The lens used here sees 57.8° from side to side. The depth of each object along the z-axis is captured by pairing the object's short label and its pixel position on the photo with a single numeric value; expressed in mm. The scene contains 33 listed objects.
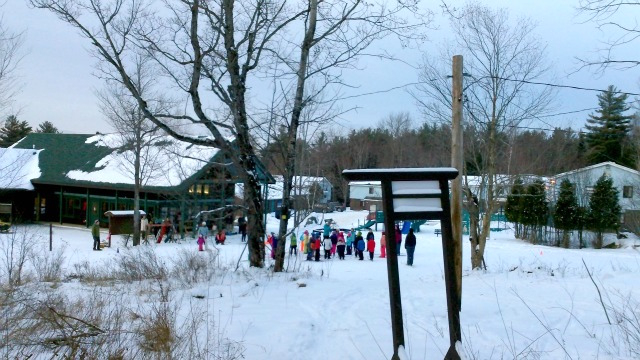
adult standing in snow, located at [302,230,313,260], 23097
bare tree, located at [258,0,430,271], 12211
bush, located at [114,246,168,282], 10875
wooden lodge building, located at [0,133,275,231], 34219
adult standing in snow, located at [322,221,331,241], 25380
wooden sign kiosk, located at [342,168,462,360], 5215
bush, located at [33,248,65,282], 11008
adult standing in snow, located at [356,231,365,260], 23656
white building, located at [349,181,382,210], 62625
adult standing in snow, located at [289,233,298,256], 23472
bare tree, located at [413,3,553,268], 18531
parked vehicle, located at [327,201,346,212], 59191
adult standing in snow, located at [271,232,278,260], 21109
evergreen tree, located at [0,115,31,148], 65625
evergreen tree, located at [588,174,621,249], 38562
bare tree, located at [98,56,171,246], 29030
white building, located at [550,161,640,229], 41531
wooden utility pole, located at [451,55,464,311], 10750
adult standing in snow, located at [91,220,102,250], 26205
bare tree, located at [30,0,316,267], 12070
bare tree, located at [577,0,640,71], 6676
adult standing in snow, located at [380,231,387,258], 24703
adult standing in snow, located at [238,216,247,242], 32788
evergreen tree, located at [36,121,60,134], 77519
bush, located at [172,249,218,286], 10195
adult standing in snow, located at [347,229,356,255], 26000
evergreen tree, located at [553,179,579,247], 38875
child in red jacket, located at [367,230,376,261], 23234
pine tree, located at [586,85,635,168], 40875
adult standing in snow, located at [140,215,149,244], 29234
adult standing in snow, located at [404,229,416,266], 20109
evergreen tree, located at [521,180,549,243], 39844
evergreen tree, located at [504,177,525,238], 40562
